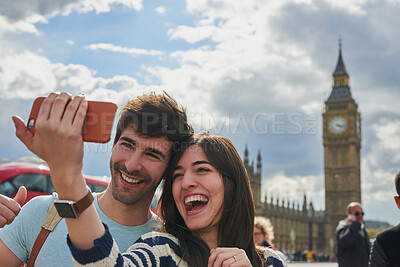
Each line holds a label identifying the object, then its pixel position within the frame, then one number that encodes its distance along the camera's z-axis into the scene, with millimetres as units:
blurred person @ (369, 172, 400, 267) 3033
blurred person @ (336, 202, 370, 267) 6090
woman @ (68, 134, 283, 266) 1792
